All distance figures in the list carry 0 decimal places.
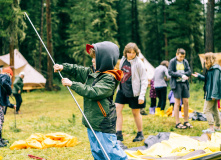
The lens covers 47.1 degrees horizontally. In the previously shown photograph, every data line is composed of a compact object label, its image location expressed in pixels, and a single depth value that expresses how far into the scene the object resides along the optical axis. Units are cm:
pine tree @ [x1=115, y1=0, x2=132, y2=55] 3431
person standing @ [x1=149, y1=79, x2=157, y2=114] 843
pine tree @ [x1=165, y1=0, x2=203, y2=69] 2528
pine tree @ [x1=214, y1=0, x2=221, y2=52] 2524
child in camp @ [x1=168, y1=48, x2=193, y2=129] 581
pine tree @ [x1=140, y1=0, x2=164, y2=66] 3394
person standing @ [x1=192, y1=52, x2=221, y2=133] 524
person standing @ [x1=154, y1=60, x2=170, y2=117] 780
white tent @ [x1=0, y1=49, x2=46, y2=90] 1814
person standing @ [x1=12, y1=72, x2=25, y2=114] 955
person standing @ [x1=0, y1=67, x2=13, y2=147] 507
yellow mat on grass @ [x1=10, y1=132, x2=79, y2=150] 465
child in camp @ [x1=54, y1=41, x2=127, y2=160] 265
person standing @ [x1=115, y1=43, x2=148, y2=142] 478
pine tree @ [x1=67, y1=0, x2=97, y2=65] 2061
